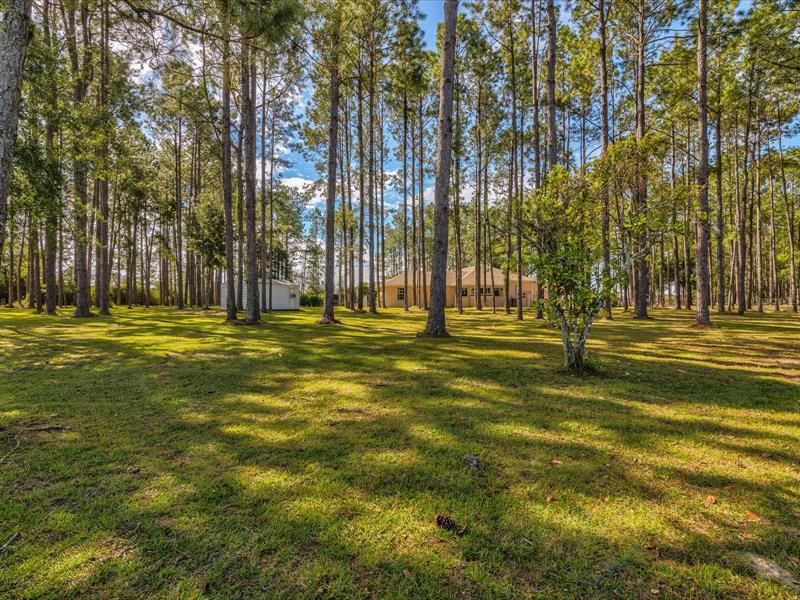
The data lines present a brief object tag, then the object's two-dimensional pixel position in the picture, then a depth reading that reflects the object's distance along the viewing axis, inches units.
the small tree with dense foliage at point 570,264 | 192.9
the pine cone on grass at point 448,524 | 73.1
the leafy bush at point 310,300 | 1465.3
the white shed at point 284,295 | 1024.2
